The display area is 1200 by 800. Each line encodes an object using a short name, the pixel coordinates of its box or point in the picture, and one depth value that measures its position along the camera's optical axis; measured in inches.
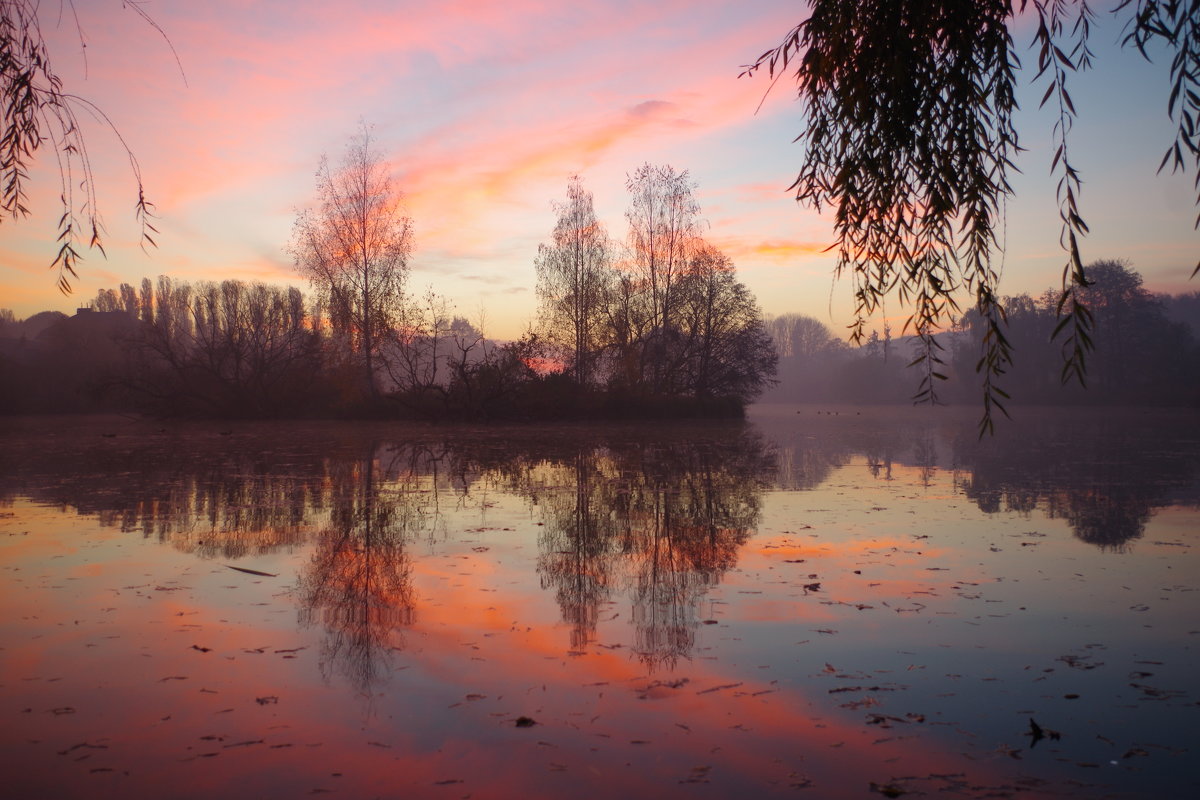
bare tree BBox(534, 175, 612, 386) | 1328.7
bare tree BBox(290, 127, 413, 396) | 1184.8
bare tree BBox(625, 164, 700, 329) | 1350.9
